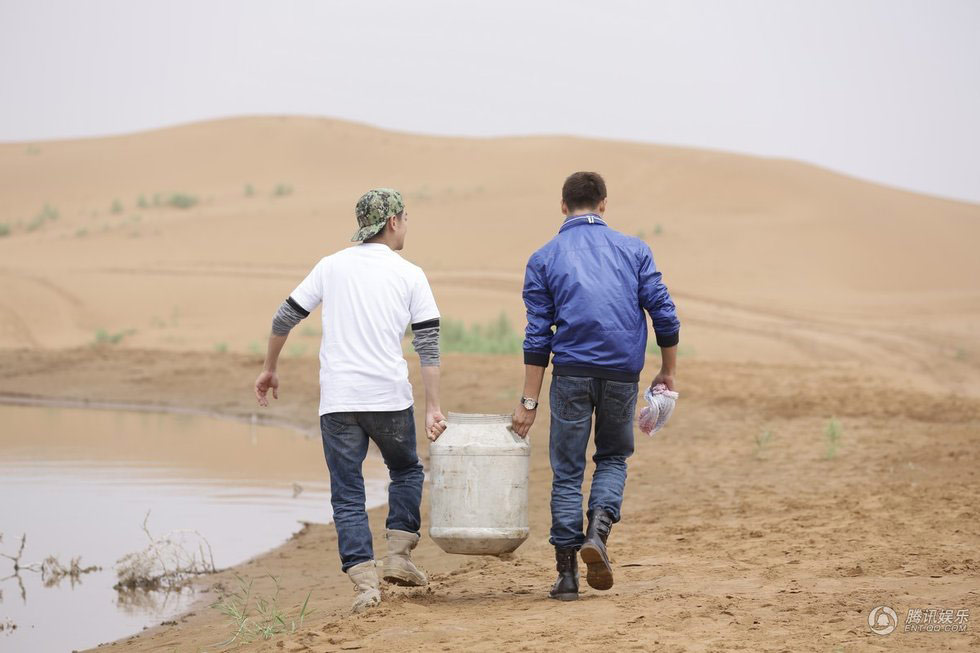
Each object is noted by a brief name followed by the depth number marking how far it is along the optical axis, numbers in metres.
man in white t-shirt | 11.31
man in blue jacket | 11.50
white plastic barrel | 11.80
